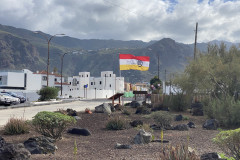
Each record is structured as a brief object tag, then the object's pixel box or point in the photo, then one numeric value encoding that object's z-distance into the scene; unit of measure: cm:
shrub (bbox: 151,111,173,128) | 1359
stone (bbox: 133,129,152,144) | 929
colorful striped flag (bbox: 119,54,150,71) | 3110
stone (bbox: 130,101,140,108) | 2705
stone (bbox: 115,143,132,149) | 844
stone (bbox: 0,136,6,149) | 712
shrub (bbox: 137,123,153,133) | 1243
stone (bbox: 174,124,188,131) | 1291
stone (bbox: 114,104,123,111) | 2314
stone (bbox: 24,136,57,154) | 767
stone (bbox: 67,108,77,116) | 1813
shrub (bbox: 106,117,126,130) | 1339
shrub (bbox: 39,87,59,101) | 4128
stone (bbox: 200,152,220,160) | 609
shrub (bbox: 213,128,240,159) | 570
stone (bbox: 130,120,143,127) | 1402
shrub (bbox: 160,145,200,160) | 498
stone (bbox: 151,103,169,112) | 2380
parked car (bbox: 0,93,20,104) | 3417
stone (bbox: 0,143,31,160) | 594
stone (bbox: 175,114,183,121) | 1738
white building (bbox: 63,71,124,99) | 11028
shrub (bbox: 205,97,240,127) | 1449
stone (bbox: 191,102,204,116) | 2070
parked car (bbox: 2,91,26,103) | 4028
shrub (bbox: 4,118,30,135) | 1101
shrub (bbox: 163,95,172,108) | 2492
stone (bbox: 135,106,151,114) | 2100
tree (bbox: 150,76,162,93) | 6703
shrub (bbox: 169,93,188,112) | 2391
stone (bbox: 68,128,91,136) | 1160
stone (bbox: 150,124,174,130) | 1336
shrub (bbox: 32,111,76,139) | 953
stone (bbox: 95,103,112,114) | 2031
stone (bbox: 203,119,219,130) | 1362
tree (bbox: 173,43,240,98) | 2134
